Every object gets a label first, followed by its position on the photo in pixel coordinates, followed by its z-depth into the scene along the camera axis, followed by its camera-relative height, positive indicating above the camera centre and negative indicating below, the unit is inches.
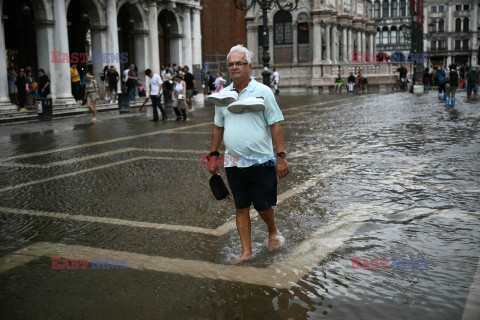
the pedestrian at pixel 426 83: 1339.8 +14.7
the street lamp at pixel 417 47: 1220.5 +98.9
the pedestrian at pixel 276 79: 1414.1 +36.5
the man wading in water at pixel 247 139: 166.2 -14.3
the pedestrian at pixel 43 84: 781.2 +22.2
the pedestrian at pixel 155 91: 682.8 +6.6
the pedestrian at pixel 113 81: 943.0 +28.1
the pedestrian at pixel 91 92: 703.7 +7.9
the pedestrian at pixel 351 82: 1363.2 +22.6
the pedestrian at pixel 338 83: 1429.4 +21.7
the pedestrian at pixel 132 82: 892.7 +26.4
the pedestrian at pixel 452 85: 745.0 +4.4
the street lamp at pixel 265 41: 722.8 +72.4
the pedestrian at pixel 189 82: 780.7 +19.4
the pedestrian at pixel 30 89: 812.2 +15.7
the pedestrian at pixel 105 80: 963.0 +31.9
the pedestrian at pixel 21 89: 780.6 +15.9
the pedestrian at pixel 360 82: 1427.2 +23.0
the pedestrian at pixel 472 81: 939.0 +11.6
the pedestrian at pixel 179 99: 656.4 -4.1
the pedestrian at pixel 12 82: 836.6 +28.2
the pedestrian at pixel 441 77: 888.3 +18.7
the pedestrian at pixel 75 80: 950.3 +32.4
